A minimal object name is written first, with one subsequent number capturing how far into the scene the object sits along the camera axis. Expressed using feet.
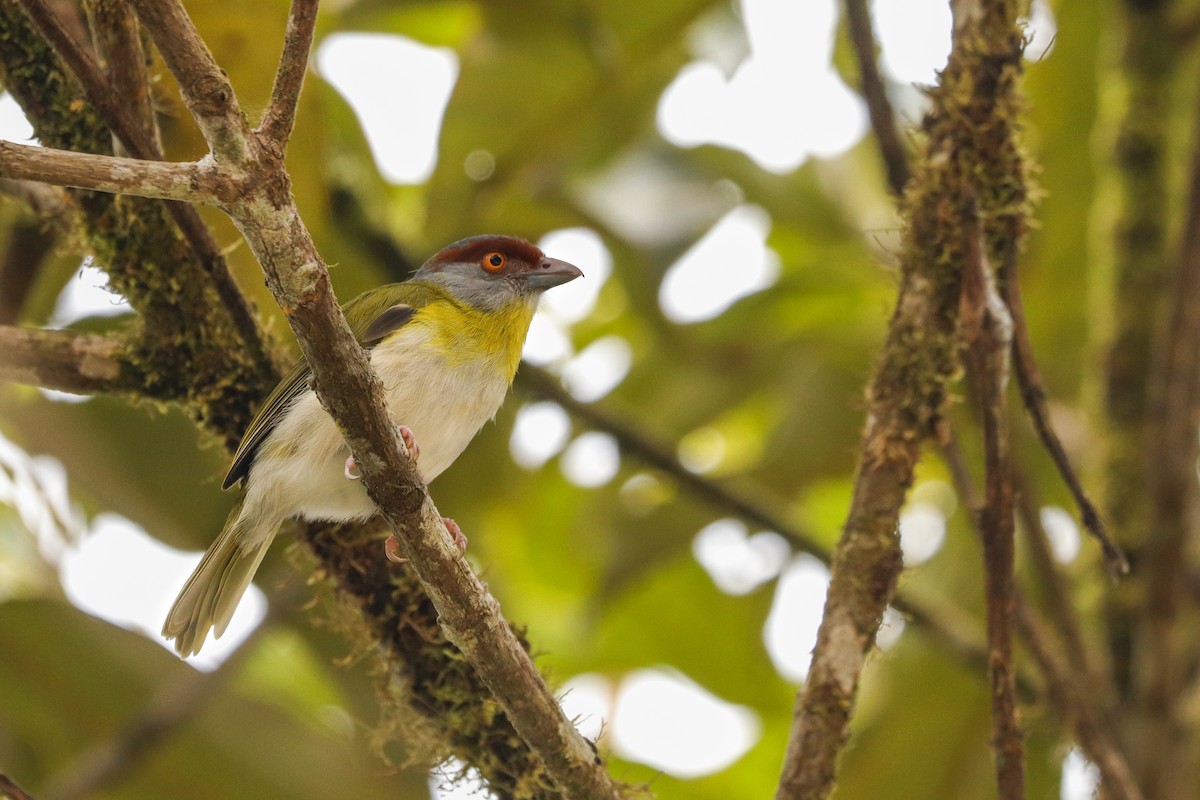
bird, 19.99
